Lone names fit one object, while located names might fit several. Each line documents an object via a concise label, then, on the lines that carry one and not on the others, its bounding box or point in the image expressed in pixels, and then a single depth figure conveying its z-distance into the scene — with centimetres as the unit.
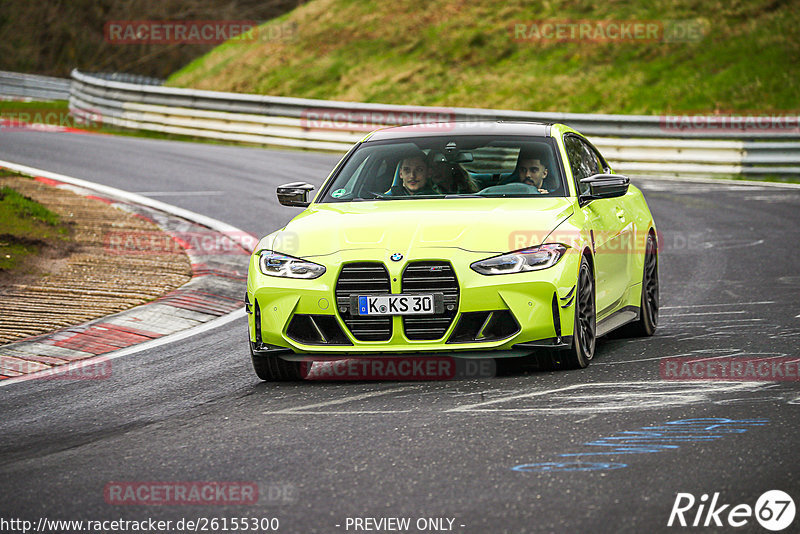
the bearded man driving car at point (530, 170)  1677
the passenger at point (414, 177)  1686
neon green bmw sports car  1423
